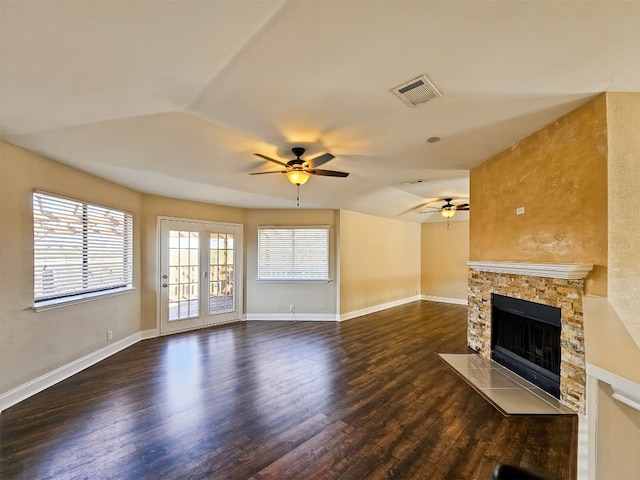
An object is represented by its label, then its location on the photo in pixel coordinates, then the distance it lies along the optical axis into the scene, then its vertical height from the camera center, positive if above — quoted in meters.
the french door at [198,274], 5.21 -0.64
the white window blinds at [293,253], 6.41 -0.25
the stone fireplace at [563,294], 2.50 -0.57
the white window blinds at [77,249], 3.14 -0.09
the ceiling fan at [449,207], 6.07 +0.75
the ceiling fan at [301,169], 3.09 +0.82
